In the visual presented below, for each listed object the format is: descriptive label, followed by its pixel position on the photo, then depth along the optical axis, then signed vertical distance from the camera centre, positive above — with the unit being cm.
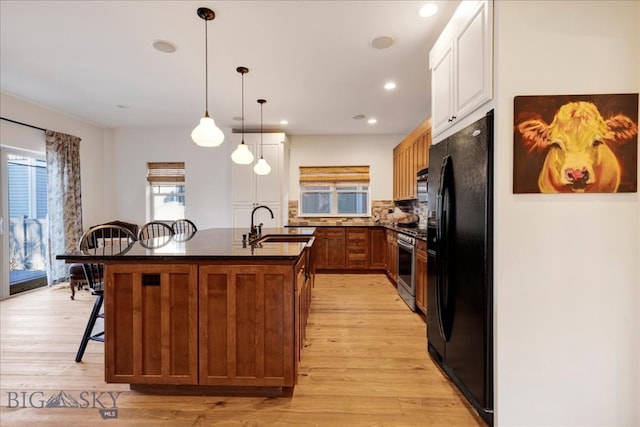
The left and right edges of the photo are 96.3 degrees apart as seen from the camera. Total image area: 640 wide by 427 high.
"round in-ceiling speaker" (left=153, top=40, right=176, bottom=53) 254 +150
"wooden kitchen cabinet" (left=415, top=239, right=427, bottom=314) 292 -69
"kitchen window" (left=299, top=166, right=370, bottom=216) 575 +39
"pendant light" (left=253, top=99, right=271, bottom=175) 388 +58
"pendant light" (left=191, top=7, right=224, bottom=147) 228 +62
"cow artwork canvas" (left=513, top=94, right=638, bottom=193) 142 +33
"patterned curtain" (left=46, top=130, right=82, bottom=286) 431 +17
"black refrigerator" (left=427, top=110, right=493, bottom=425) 152 -31
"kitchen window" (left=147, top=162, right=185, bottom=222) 553 +39
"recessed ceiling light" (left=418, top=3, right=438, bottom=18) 207 +147
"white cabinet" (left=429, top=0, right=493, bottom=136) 152 +91
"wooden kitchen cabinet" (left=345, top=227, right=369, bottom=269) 512 -66
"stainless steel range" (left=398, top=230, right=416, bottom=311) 324 -72
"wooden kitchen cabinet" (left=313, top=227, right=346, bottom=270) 514 -68
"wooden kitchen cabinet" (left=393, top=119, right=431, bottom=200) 373 +76
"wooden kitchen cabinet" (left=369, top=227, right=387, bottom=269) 509 -66
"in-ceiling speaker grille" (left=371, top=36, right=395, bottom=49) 247 +148
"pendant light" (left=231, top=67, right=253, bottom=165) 316 +61
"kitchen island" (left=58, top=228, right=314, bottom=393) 172 -66
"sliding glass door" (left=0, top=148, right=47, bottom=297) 384 -13
